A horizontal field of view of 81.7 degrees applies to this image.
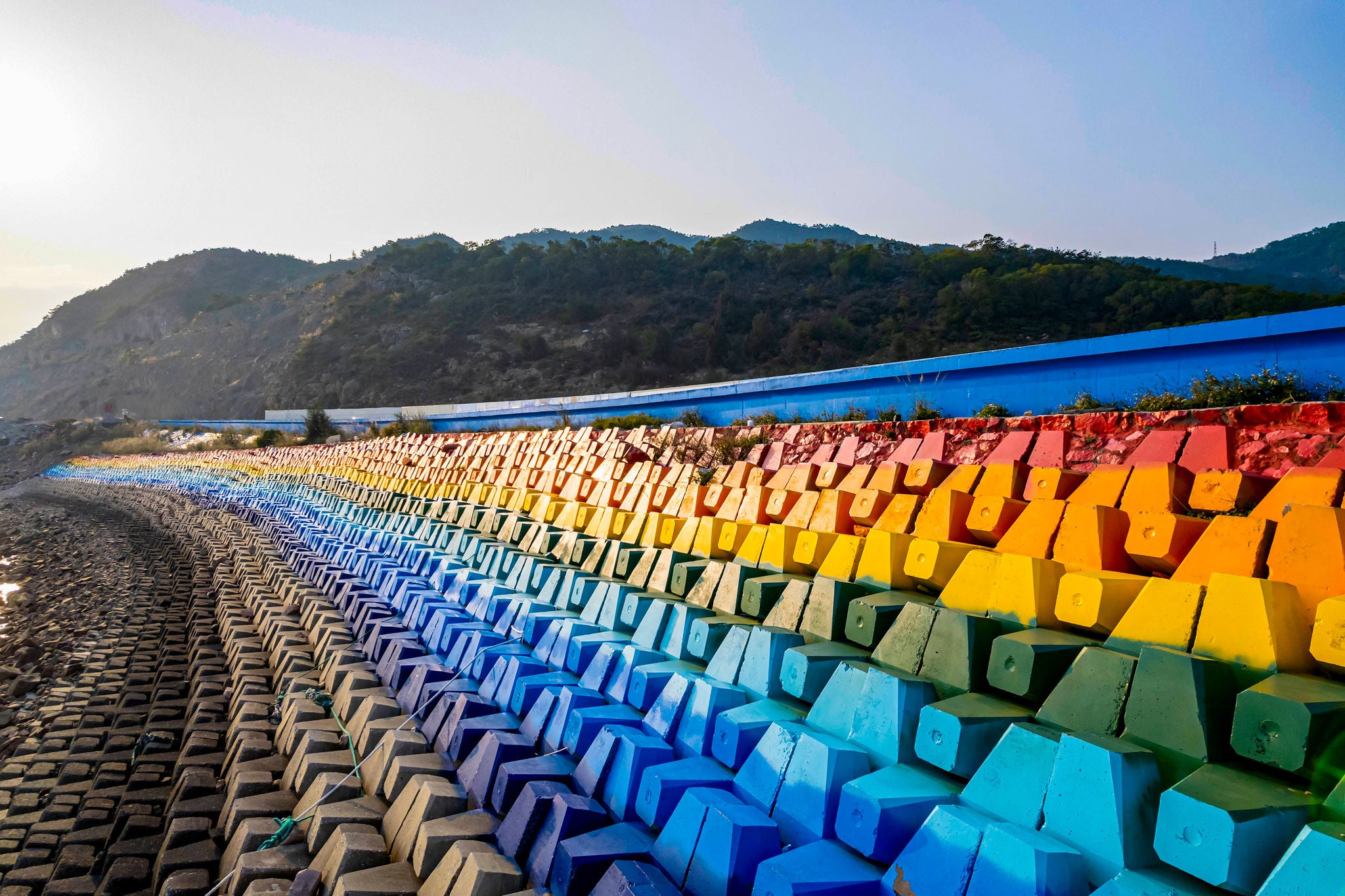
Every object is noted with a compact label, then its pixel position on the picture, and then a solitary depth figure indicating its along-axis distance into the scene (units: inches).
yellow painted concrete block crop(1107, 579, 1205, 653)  94.7
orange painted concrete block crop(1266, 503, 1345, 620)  92.7
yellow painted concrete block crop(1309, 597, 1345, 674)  80.8
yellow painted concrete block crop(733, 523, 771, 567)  179.0
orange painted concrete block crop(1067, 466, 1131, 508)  140.8
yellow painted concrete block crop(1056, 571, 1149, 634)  104.7
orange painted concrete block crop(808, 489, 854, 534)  175.6
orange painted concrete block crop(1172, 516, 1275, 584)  101.9
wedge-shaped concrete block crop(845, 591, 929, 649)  130.9
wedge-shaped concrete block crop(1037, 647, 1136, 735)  90.5
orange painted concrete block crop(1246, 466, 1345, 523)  113.6
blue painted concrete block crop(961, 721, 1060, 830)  87.7
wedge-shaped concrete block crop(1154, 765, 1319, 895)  68.9
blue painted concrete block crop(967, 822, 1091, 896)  78.2
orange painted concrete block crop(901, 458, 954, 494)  175.9
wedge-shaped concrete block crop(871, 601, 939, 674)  117.5
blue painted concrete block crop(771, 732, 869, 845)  103.3
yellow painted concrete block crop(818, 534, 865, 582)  150.3
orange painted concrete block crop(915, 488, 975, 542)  149.1
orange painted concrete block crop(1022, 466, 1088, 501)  149.3
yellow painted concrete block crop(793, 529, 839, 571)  164.6
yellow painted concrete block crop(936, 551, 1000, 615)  121.7
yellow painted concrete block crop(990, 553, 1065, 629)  111.8
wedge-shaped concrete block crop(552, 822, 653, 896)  106.2
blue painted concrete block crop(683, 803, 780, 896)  98.7
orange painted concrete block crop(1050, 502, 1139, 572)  119.6
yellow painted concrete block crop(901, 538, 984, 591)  134.0
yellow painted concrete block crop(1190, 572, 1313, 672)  85.4
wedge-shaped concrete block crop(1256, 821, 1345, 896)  62.6
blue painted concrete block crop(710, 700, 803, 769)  124.3
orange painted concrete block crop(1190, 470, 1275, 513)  132.1
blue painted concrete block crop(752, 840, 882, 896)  89.4
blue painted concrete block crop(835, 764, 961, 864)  93.6
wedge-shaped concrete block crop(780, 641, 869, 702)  128.1
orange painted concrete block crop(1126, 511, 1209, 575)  112.6
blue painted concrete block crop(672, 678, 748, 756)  132.5
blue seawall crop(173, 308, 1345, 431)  221.0
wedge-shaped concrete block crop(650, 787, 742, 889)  105.1
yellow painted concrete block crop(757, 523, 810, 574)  169.6
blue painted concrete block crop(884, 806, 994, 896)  84.1
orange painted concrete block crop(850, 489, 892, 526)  171.9
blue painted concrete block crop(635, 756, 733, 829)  117.4
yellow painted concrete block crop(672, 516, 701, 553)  205.0
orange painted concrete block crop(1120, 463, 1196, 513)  134.5
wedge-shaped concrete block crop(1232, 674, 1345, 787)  72.4
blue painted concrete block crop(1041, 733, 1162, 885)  79.0
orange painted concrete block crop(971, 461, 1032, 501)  156.4
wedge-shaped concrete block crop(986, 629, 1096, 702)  101.0
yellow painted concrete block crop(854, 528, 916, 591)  140.5
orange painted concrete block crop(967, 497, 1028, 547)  142.9
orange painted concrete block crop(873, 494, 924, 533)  161.3
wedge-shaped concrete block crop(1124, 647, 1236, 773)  82.3
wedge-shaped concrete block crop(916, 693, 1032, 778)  98.1
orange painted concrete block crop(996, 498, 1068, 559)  129.6
